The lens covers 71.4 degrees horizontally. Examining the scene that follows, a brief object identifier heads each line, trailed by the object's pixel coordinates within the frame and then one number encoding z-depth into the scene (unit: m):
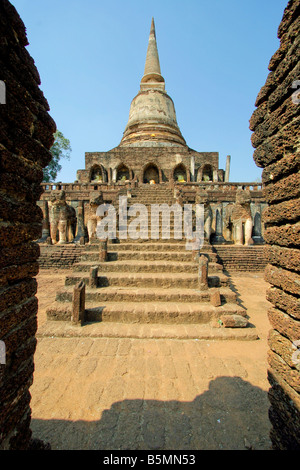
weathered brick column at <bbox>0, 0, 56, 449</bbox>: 1.29
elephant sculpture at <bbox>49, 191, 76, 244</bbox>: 8.34
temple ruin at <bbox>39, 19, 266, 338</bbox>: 4.21
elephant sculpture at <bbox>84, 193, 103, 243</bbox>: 7.88
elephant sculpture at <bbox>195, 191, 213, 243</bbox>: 8.18
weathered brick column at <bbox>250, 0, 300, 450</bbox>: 1.55
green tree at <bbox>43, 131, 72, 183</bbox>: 25.49
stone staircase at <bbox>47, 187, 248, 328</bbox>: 4.06
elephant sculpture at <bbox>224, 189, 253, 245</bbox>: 8.25
